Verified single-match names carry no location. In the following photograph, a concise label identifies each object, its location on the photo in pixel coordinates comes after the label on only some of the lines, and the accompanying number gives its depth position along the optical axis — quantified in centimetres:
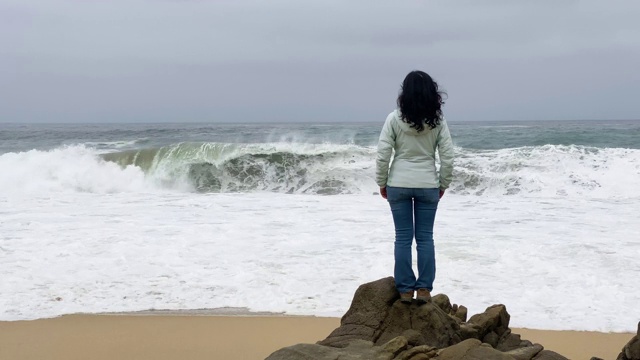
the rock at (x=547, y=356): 368
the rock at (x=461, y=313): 440
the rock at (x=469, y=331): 389
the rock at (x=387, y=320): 384
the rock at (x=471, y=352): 326
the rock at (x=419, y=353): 339
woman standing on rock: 395
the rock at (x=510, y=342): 399
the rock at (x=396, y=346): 351
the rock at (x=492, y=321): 405
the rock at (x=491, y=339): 400
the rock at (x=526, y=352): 365
